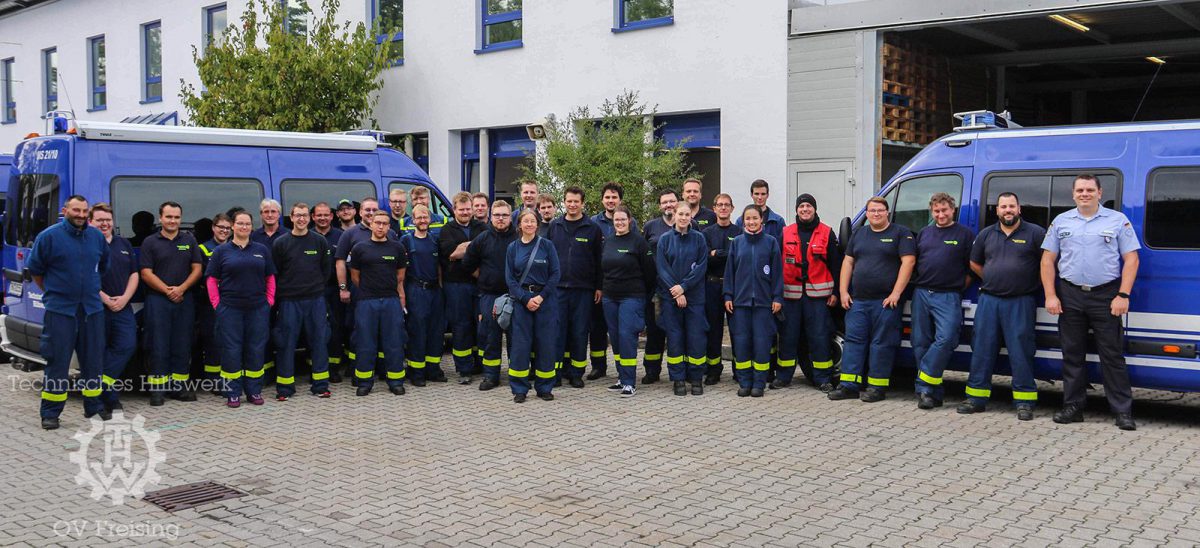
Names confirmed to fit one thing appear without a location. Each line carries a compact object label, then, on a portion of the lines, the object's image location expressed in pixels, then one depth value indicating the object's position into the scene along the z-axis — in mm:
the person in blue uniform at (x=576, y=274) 9914
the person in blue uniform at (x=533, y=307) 9422
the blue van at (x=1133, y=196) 7906
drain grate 6078
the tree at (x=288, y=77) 17609
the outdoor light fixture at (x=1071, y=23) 12662
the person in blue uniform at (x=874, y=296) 9000
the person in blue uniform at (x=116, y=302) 8781
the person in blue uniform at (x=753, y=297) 9430
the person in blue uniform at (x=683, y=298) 9484
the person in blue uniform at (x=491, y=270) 9969
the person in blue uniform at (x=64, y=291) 8234
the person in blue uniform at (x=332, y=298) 10344
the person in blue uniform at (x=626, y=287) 9641
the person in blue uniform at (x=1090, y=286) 7855
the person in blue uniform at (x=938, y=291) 8703
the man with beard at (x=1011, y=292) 8320
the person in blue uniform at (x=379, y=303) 9672
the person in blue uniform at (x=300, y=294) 9500
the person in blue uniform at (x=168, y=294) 9133
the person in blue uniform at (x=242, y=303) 9172
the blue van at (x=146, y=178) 9430
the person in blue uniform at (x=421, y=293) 10156
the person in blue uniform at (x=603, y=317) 10086
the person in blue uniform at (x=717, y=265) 9930
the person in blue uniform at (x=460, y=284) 10312
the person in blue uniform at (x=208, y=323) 9555
